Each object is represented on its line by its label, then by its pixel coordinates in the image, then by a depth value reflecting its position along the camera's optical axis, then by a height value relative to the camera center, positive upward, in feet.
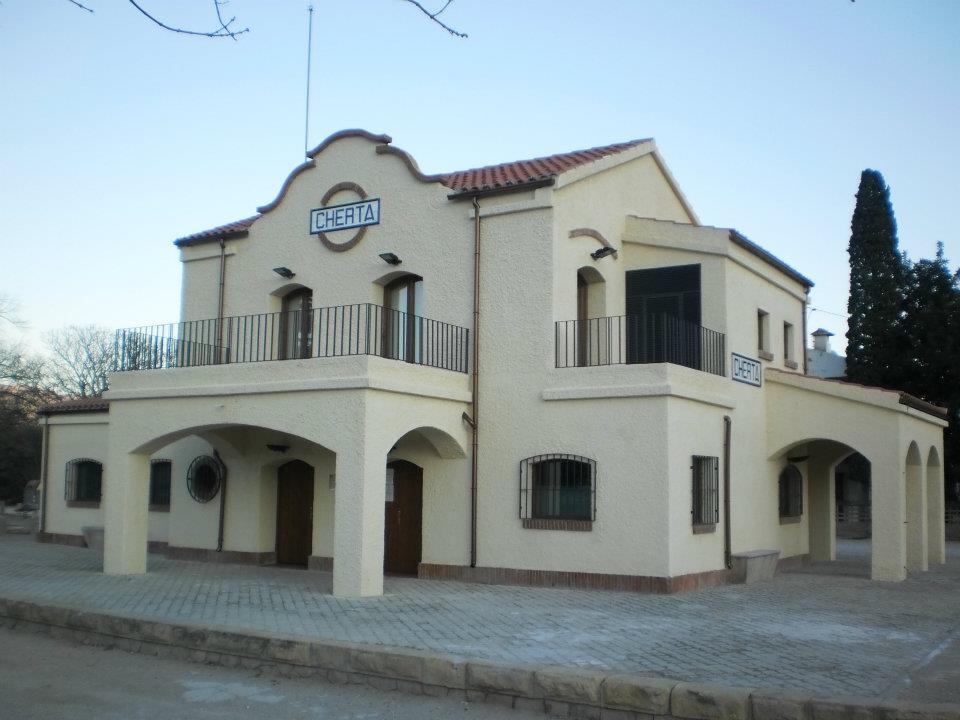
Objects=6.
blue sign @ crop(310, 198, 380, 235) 54.80 +14.07
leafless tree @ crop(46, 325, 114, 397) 157.28 +14.65
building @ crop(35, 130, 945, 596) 45.91 +3.33
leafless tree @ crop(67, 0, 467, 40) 19.62 +9.10
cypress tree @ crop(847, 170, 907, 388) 97.19 +18.82
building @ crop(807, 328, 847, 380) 134.51 +15.39
